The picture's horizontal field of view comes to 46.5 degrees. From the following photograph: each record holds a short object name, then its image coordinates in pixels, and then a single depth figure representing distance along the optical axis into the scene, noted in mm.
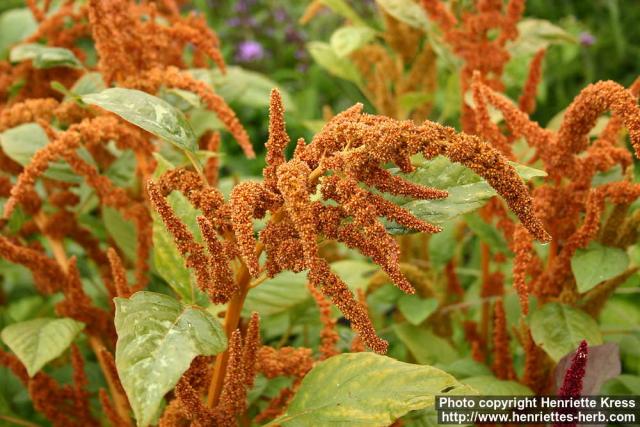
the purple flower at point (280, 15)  3102
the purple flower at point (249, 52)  2768
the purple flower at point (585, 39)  2416
